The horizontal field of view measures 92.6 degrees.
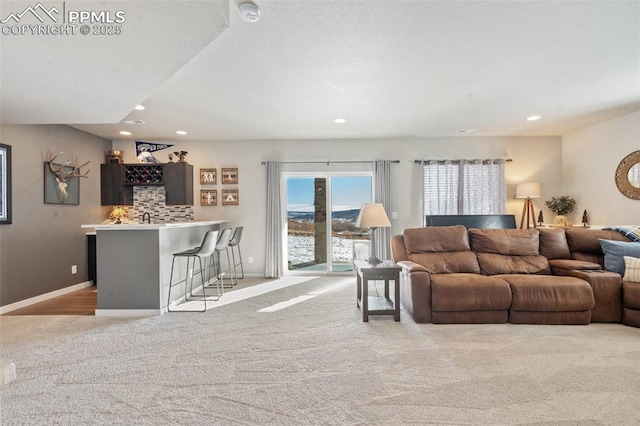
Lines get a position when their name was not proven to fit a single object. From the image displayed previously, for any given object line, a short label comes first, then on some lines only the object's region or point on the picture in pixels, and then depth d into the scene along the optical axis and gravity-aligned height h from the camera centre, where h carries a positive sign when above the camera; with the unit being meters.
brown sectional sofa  3.13 -0.81
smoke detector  2.00 +1.33
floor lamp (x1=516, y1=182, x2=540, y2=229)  5.22 +0.26
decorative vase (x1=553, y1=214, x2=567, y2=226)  5.23 -0.18
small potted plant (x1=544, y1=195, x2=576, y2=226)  5.25 +0.06
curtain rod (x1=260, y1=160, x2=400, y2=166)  5.75 +0.92
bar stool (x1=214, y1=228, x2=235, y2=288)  4.49 -0.47
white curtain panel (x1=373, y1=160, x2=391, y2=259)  5.60 +0.31
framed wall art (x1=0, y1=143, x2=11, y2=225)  3.85 +0.35
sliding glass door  5.81 -0.02
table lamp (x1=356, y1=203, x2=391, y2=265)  3.59 -0.10
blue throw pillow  3.33 -0.47
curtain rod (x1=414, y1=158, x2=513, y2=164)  5.59 +0.91
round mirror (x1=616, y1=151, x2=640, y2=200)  4.27 +0.49
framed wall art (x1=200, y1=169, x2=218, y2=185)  5.72 +0.66
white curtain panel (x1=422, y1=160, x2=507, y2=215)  5.55 +0.42
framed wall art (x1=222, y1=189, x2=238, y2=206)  5.75 +0.28
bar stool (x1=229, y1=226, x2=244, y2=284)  5.07 -0.65
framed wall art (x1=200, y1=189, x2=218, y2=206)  5.75 +0.28
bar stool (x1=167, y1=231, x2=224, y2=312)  3.78 -0.54
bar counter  3.57 -0.69
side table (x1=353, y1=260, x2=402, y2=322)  3.30 -0.74
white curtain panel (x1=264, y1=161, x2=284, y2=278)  5.62 -0.22
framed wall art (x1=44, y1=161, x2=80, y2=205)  4.39 +0.40
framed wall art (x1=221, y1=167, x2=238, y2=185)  5.74 +0.70
